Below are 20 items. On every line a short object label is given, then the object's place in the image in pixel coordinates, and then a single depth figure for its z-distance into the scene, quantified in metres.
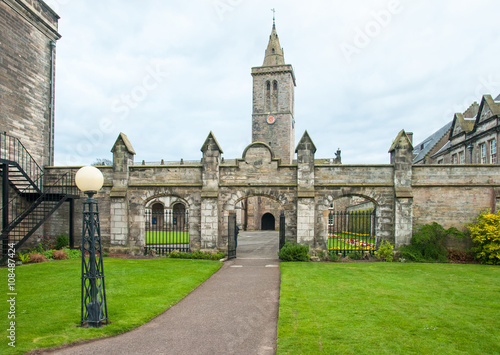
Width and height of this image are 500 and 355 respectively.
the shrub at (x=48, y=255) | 14.99
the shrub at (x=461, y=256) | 15.61
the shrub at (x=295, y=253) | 15.37
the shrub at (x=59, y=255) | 15.09
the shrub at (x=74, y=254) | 15.73
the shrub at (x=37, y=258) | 14.11
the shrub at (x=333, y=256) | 15.77
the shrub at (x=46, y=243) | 16.67
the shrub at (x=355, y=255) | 16.08
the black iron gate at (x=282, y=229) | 16.39
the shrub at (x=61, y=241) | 17.03
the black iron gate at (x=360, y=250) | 16.30
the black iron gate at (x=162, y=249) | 17.13
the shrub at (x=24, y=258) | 13.90
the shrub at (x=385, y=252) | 15.64
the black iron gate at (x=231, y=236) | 16.44
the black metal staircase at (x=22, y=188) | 14.00
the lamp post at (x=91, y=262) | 6.82
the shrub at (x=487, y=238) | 14.74
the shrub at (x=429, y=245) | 15.37
